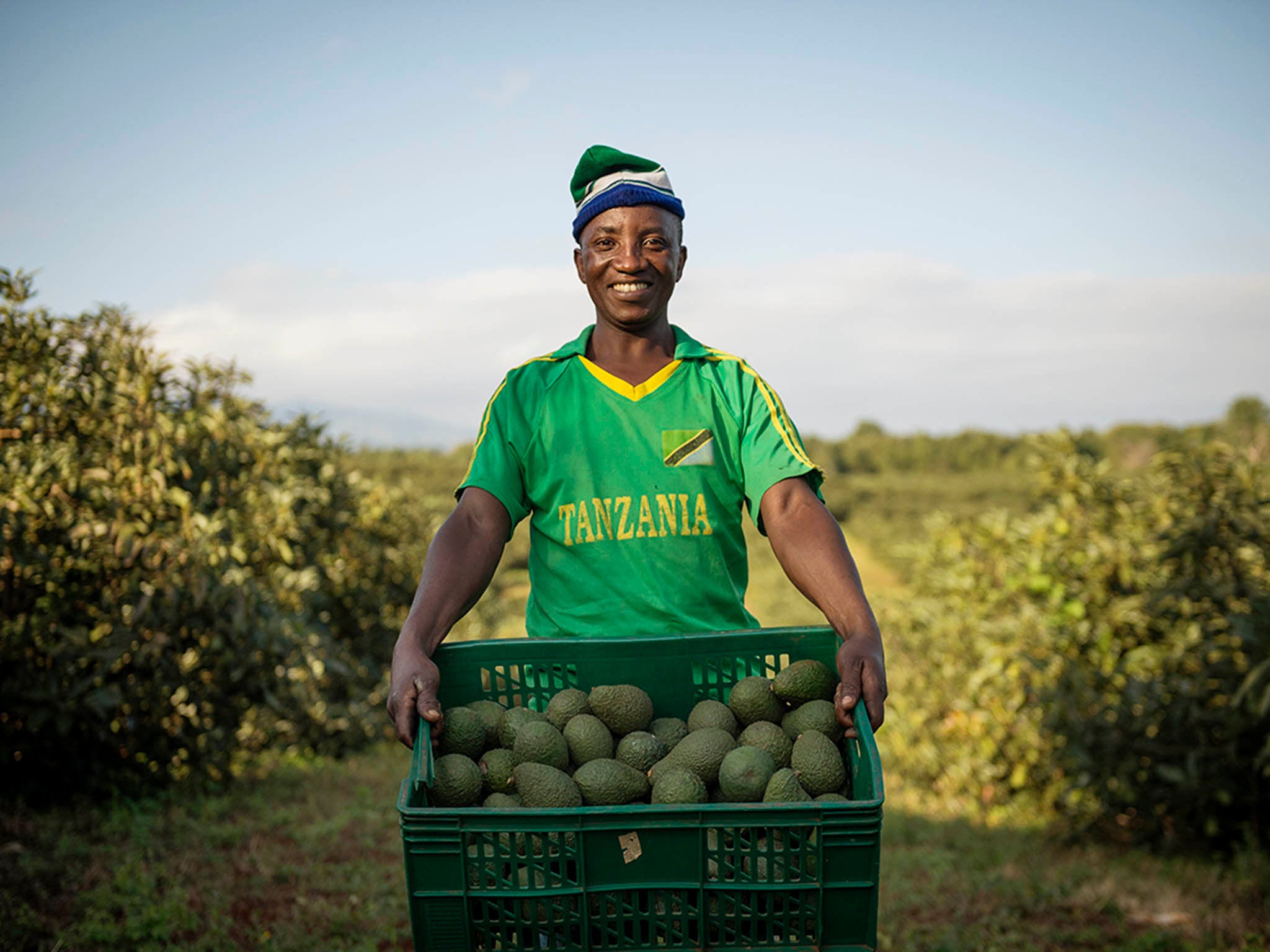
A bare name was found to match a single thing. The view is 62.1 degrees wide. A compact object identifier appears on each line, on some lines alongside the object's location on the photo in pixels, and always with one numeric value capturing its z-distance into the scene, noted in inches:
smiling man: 95.9
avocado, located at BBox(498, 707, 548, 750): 83.1
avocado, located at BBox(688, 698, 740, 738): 86.5
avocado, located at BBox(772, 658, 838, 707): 85.4
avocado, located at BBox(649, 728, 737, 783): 80.1
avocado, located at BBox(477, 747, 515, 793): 79.1
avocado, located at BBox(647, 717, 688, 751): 87.2
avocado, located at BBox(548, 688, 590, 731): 85.9
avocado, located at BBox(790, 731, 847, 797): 76.5
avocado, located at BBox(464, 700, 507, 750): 84.0
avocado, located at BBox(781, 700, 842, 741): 81.4
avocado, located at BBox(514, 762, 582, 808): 75.9
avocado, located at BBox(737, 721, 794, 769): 81.0
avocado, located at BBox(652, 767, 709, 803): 74.9
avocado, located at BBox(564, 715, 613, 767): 83.4
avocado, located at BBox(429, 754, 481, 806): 74.9
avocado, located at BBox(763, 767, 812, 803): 74.0
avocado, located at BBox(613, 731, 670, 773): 82.5
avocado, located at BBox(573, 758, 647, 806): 78.8
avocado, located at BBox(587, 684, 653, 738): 86.1
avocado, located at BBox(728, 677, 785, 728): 86.7
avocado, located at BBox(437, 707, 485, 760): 80.7
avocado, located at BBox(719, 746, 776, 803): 77.0
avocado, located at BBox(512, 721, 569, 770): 80.7
